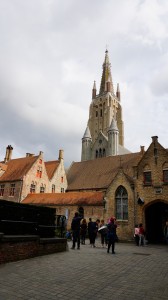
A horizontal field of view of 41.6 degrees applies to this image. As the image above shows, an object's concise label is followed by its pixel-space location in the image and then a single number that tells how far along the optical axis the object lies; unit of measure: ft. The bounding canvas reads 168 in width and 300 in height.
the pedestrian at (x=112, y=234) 36.47
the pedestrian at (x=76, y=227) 38.78
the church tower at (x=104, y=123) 214.69
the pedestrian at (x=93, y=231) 47.60
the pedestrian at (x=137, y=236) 58.75
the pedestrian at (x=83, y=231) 53.21
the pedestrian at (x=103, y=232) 48.69
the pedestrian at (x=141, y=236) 58.23
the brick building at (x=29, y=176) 107.96
